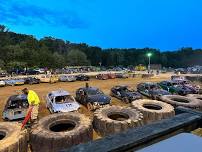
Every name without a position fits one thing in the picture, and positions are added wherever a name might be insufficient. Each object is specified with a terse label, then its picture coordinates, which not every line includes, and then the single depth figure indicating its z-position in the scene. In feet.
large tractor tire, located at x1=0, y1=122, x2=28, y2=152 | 17.42
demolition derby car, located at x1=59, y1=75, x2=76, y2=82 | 85.15
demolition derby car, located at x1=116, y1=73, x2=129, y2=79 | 103.17
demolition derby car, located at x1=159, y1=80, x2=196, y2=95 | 53.67
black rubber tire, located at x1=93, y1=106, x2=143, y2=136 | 23.51
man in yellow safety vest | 21.12
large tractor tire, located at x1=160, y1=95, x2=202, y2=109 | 36.25
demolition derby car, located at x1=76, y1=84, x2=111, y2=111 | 36.31
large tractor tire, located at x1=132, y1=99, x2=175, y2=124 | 28.36
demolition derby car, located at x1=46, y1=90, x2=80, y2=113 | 31.04
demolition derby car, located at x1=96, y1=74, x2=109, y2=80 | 96.14
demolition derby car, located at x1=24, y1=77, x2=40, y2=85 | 78.31
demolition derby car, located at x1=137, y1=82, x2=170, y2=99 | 46.76
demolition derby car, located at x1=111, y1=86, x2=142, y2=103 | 45.43
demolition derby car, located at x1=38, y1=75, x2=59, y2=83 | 82.13
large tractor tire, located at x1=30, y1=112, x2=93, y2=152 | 19.05
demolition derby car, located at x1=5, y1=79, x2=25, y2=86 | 74.62
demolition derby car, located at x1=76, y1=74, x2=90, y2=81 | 90.26
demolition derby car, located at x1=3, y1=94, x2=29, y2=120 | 28.63
